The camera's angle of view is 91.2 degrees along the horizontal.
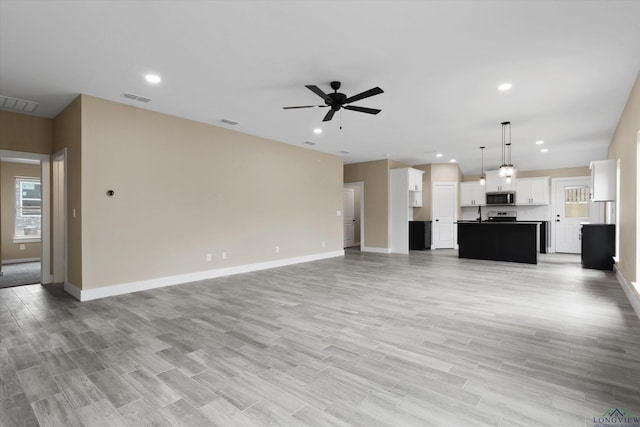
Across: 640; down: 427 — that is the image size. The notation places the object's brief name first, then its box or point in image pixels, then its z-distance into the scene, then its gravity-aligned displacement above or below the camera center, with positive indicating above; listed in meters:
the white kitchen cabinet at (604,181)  5.76 +0.59
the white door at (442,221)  10.39 -0.28
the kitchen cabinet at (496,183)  10.17 +0.95
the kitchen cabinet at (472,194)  10.59 +0.63
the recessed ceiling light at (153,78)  3.76 +1.65
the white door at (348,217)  10.76 -0.15
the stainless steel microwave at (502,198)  10.24 +0.47
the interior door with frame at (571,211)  9.34 +0.03
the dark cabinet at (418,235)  10.05 -0.72
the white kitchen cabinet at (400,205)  9.02 +0.20
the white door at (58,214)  5.35 -0.01
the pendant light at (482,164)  8.04 +1.54
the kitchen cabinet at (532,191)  9.78 +0.68
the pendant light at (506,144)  5.93 +1.60
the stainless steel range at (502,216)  9.93 -0.12
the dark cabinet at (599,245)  6.23 -0.68
